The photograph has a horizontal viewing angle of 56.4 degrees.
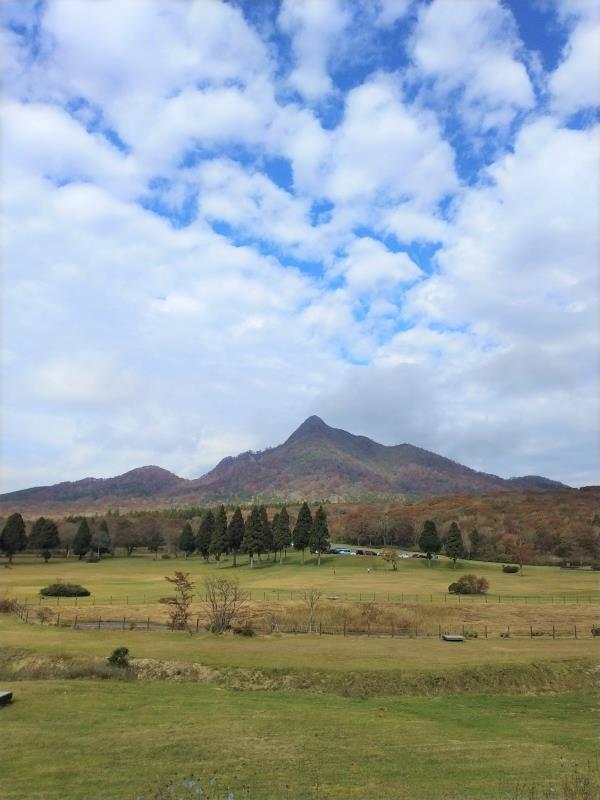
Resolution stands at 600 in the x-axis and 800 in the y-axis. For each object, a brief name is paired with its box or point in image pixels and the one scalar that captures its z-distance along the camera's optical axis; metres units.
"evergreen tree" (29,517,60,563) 124.19
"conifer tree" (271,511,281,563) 108.83
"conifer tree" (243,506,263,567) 104.81
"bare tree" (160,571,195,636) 44.83
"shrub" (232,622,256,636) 41.81
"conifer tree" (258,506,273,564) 107.31
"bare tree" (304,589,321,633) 44.62
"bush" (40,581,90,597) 64.06
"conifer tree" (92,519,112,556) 134.75
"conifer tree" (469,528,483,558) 122.62
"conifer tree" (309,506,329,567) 103.25
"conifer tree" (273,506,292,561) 107.88
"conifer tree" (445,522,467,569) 99.69
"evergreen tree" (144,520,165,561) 150.50
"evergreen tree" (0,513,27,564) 115.25
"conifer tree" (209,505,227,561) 112.50
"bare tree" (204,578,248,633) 43.03
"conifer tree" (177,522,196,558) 130.73
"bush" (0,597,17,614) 53.41
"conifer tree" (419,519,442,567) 102.38
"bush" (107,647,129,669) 31.41
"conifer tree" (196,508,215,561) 122.12
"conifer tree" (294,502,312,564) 107.62
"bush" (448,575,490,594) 67.31
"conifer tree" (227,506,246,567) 113.62
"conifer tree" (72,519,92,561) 128.50
